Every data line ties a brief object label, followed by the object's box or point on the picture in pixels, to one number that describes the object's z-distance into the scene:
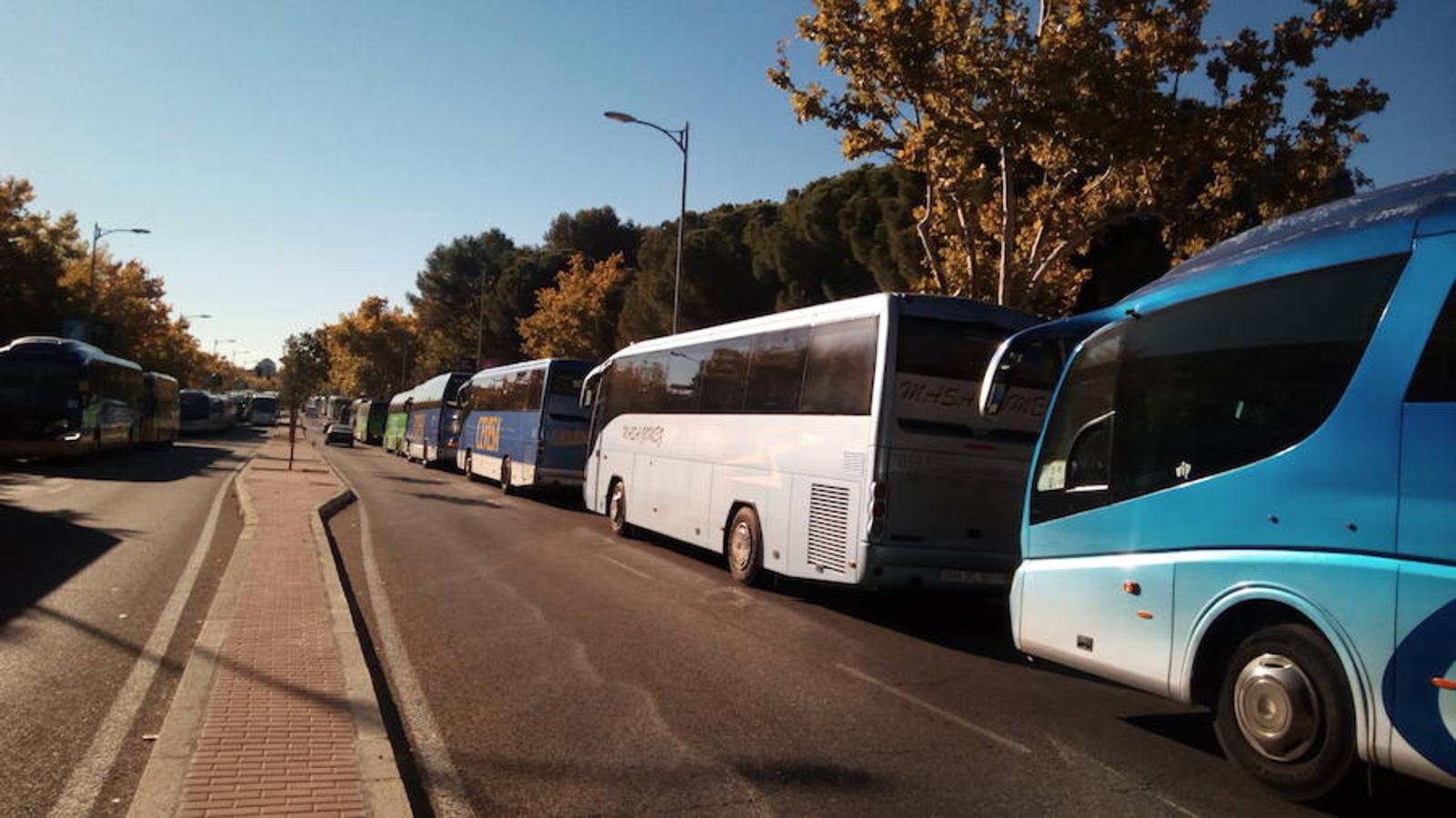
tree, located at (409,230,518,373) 82.69
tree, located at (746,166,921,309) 29.81
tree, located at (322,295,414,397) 101.44
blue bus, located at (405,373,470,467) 38.06
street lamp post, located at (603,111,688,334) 25.91
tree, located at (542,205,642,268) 78.88
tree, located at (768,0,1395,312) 14.70
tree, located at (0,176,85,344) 41.62
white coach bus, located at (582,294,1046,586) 9.13
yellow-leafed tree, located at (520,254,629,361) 52.78
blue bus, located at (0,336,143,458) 25.02
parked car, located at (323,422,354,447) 61.69
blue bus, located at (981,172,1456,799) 4.21
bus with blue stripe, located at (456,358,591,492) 22.92
